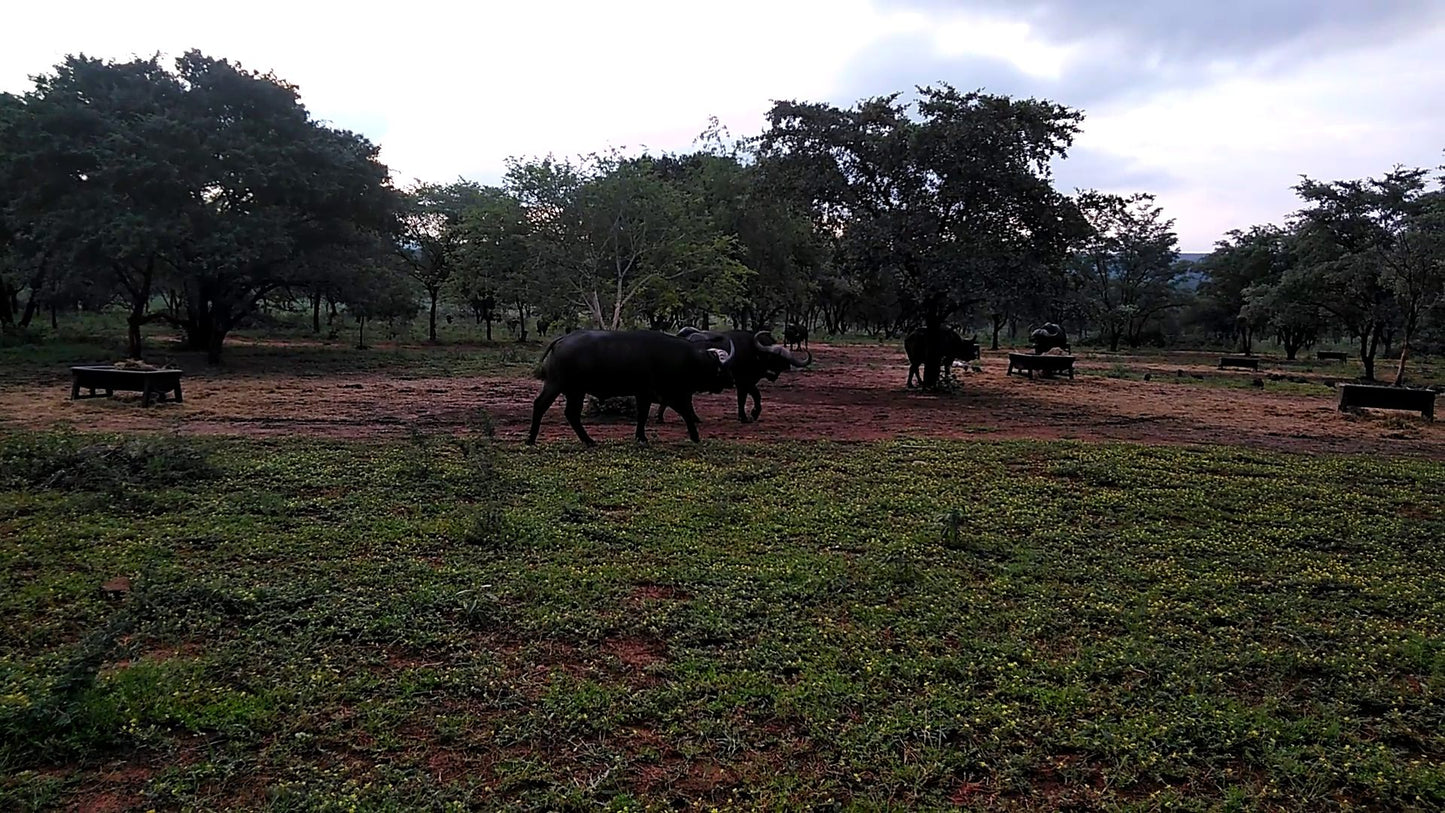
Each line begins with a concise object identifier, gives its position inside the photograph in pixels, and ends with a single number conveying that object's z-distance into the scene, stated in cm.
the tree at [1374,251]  2219
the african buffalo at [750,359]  1455
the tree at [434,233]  3828
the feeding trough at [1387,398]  1588
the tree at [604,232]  1950
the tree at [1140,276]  5575
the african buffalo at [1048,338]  3546
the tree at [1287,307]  3269
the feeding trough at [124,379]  1428
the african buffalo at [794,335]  3476
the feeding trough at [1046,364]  2625
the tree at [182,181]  2114
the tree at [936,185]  1869
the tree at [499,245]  1977
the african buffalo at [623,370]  1063
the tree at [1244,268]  4634
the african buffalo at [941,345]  2209
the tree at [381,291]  2691
